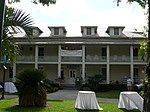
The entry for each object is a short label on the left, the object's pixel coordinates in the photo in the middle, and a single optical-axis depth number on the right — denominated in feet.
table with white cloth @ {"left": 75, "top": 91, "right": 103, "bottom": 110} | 22.48
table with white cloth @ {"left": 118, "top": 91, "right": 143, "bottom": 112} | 21.43
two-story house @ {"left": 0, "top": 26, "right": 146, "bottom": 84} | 63.25
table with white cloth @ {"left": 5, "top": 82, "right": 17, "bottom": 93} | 45.36
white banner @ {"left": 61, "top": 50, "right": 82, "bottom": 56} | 63.98
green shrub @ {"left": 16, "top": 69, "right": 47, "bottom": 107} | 22.97
